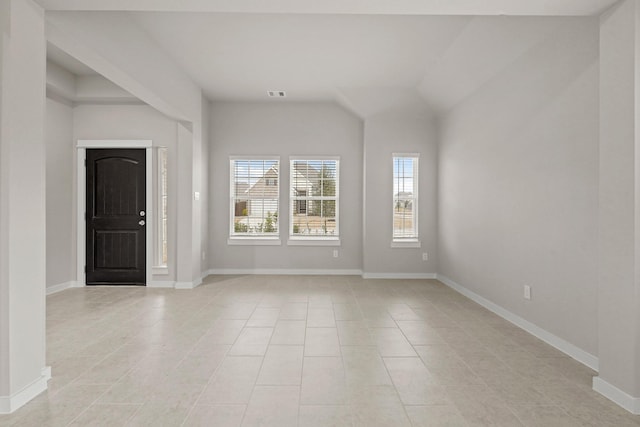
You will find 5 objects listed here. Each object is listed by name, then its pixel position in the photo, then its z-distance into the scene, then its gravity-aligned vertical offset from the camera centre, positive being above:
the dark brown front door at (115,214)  6.53 -0.04
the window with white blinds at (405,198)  7.39 +0.25
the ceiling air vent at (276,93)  6.80 +1.96
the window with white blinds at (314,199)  7.61 +0.24
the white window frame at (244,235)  7.52 -0.38
